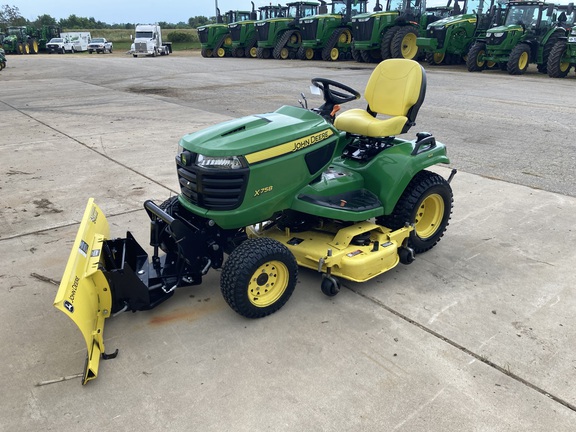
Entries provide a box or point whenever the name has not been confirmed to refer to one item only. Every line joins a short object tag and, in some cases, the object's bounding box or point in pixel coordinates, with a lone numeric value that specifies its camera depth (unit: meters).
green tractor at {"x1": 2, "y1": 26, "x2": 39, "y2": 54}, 37.41
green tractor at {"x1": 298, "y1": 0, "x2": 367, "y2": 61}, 21.69
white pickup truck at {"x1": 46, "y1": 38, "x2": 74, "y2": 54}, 39.81
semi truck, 32.47
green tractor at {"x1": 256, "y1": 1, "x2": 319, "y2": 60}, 23.78
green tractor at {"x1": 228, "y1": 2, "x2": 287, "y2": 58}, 26.09
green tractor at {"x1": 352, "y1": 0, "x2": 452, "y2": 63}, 17.98
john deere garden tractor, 2.77
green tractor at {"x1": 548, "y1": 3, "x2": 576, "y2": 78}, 13.74
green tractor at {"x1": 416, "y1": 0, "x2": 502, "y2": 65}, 16.81
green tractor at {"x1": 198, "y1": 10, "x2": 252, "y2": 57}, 27.55
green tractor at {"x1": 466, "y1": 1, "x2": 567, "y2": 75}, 14.97
